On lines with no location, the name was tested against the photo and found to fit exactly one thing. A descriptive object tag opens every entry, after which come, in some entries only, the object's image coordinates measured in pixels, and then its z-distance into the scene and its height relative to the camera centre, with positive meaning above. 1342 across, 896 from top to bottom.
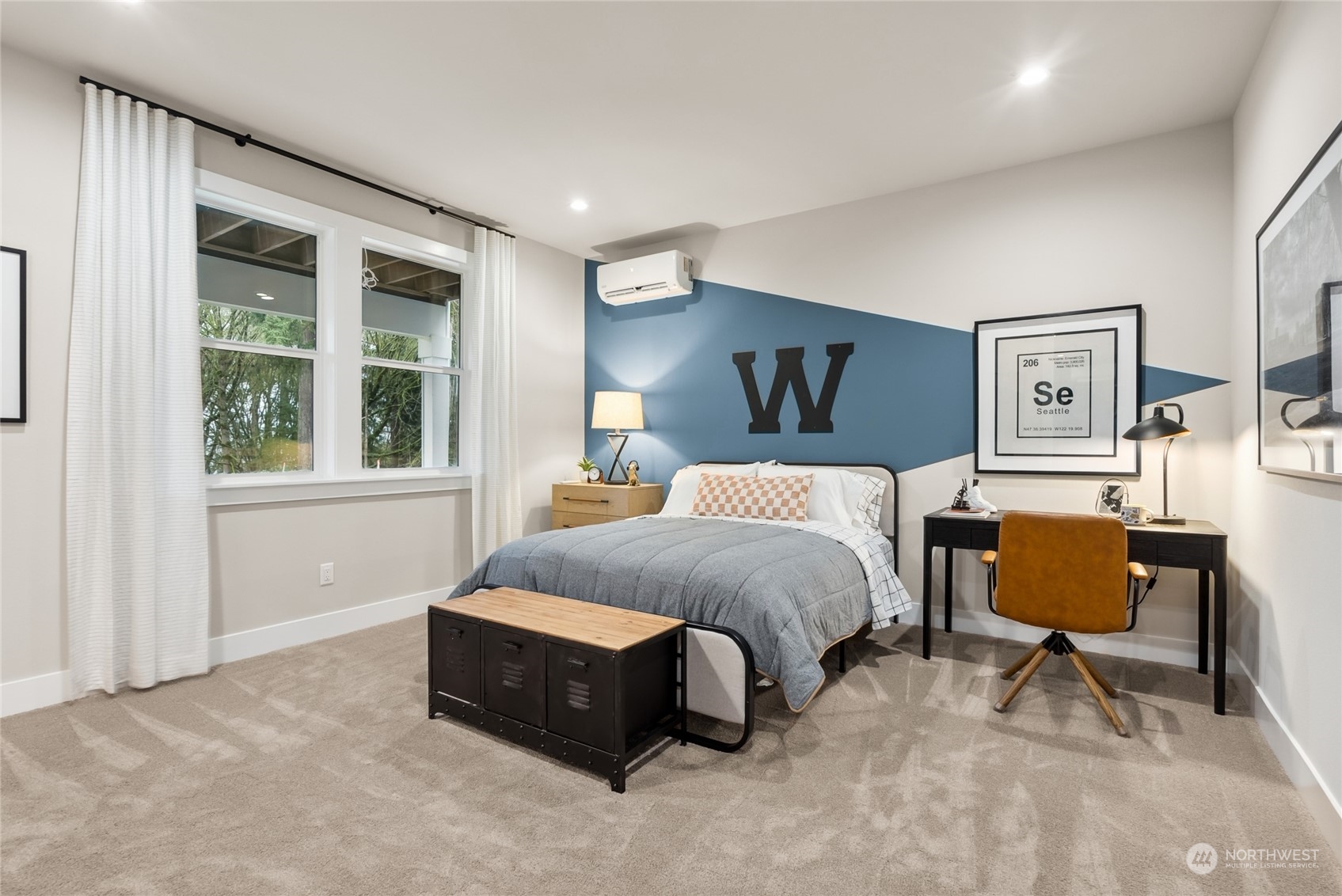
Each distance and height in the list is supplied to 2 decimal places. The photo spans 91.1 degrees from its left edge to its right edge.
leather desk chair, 2.47 -0.51
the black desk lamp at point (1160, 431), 2.89 +0.06
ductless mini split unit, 4.66 +1.20
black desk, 2.62 -0.45
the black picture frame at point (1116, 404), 3.34 +0.21
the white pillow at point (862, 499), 3.79 -0.32
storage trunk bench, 2.10 -0.81
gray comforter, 2.33 -0.56
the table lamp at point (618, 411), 4.85 +0.23
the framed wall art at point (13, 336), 2.58 +0.41
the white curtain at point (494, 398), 4.43 +0.30
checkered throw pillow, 3.76 -0.32
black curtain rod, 2.92 +1.50
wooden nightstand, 4.66 -0.44
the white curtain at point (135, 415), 2.74 +0.11
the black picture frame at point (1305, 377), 1.75 +0.21
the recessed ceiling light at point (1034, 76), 2.73 +1.55
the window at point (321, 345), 3.37 +0.56
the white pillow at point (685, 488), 4.23 -0.30
